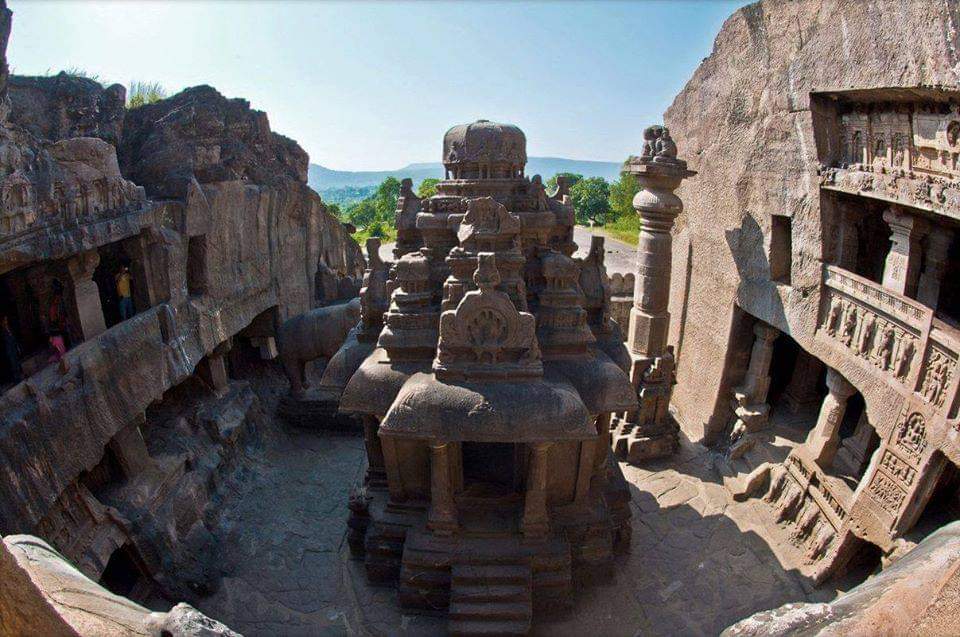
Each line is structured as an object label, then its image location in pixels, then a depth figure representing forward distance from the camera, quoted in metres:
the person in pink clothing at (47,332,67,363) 5.99
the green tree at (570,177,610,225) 44.97
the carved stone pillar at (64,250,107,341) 6.41
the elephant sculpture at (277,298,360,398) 10.41
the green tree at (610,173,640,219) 36.44
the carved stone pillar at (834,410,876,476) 7.55
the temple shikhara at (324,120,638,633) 5.65
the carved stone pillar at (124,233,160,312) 7.62
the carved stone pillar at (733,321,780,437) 9.20
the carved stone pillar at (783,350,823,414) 9.64
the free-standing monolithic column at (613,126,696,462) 9.24
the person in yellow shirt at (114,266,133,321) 7.74
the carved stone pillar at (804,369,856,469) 7.54
